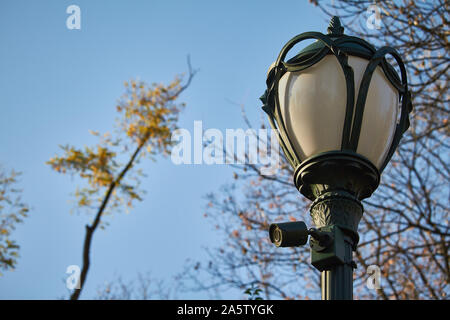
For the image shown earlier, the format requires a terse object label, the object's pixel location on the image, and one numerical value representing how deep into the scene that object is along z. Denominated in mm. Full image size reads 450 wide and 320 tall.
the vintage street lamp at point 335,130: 2832
